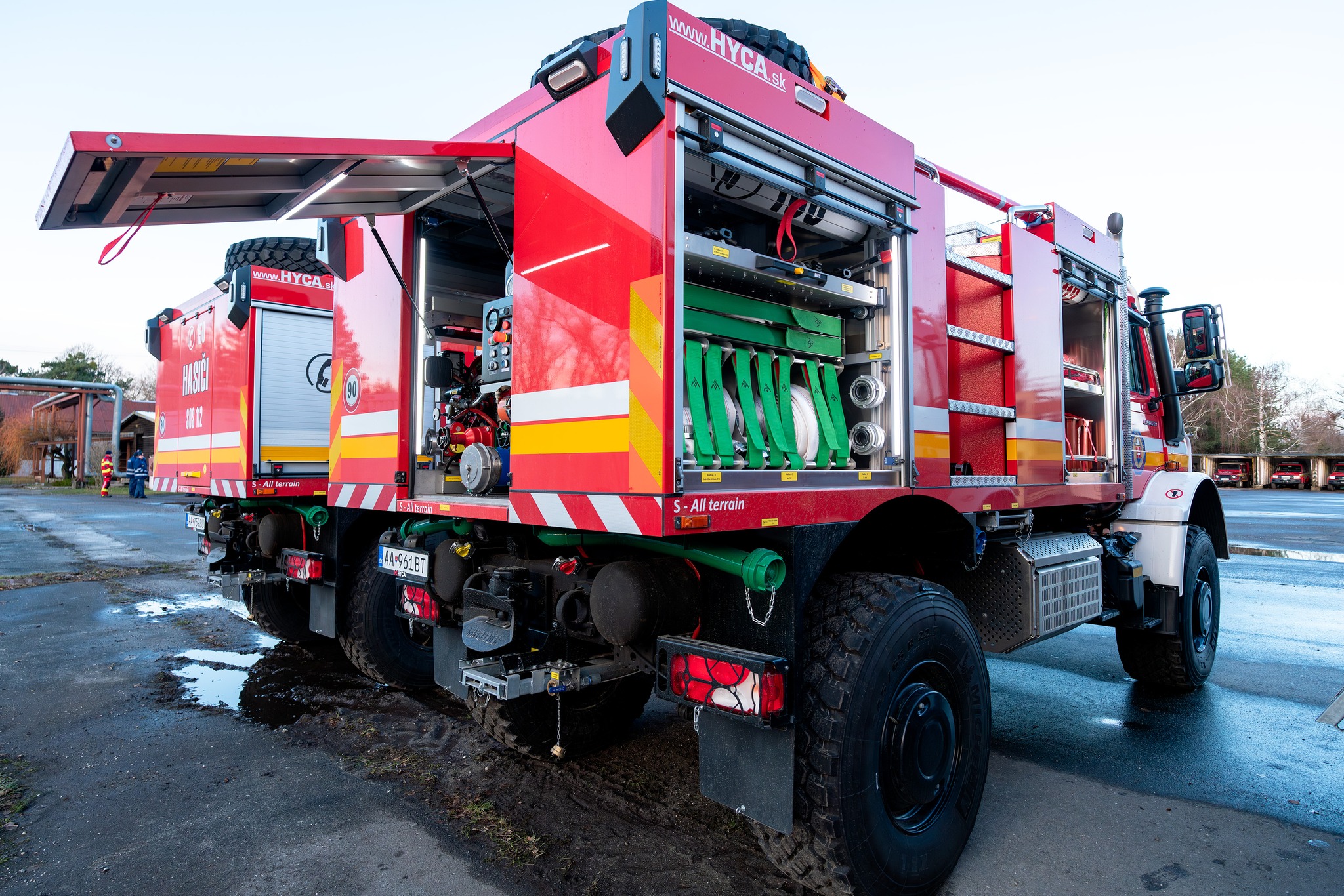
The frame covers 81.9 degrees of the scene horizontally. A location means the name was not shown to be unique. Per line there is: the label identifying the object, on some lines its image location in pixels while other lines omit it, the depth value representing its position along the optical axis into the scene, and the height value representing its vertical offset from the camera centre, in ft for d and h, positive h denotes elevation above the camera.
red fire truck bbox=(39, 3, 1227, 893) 8.39 +0.79
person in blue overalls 95.04 -0.52
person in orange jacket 93.97 -0.10
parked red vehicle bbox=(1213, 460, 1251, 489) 150.71 -1.59
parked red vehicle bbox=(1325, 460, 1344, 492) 138.10 -2.22
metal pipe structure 97.41 +11.69
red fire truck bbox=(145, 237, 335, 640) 20.11 +1.31
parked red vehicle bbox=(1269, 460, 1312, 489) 145.18 -2.30
